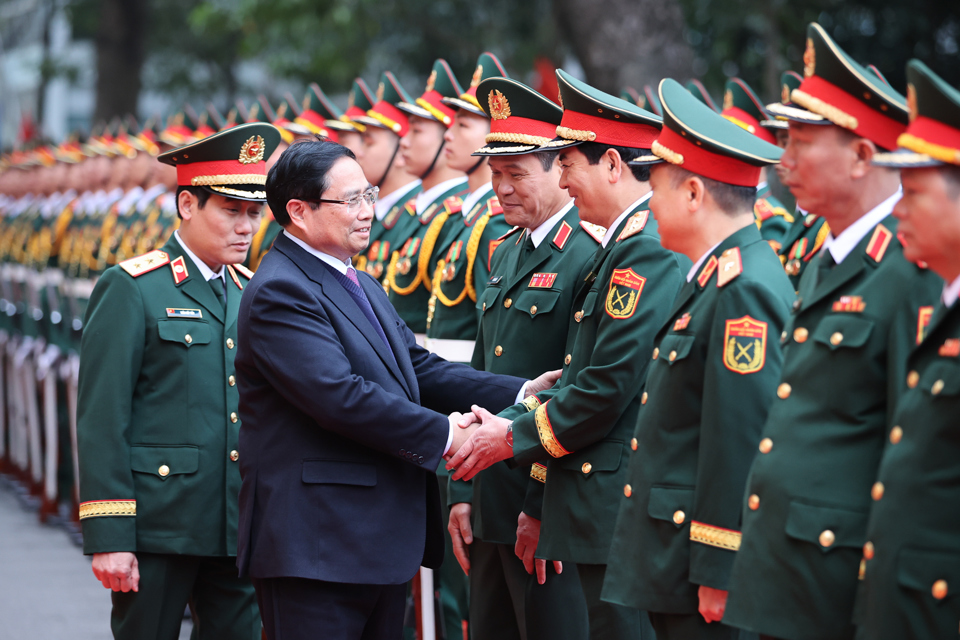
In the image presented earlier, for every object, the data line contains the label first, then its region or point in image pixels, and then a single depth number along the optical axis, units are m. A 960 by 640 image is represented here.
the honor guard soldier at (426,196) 11.20
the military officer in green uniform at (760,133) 11.48
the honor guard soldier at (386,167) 12.22
